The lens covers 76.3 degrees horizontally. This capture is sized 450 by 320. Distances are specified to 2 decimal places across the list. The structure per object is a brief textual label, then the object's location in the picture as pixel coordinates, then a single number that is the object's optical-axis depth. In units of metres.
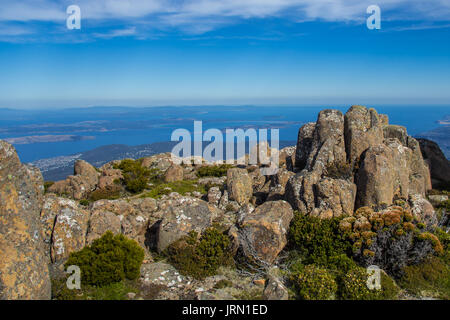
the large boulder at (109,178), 24.89
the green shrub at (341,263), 10.54
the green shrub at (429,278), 9.84
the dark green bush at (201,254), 10.96
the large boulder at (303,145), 21.17
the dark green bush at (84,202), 20.92
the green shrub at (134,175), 25.36
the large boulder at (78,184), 23.42
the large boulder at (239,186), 19.19
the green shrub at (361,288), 9.25
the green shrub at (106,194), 22.66
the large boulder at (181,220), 12.31
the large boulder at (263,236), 11.61
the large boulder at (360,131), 17.33
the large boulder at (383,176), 14.70
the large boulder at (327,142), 17.00
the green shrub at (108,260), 9.77
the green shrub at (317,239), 11.32
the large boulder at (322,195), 13.73
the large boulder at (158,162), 34.44
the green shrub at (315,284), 9.28
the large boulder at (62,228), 10.43
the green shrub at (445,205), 17.39
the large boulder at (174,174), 28.97
